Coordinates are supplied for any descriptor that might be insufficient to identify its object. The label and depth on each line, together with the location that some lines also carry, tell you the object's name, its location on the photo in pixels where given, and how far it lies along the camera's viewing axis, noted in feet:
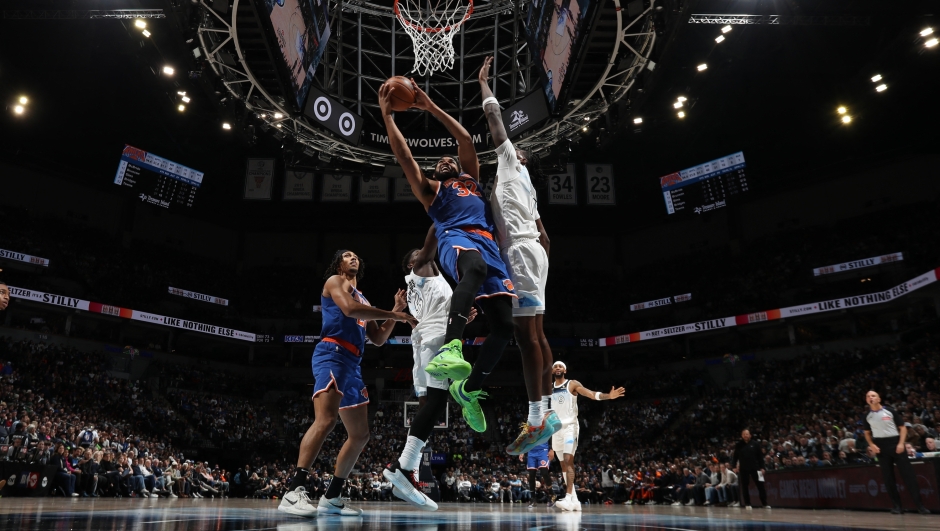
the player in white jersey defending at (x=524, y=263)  14.23
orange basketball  13.94
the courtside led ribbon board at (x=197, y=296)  95.94
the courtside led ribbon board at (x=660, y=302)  101.37
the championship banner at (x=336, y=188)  73.97
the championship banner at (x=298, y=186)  70.54
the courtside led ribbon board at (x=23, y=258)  78.47
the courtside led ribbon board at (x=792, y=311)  74.03
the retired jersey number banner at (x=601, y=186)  73.00
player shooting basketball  12.19
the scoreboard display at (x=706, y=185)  77.30
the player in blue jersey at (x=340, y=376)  16.28
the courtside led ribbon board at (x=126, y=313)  78.54
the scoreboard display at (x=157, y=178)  76.43
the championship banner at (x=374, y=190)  75.77
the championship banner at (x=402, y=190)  72.08
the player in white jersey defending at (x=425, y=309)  20.06
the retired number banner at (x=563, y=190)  71.93
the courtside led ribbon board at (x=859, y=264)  81.25
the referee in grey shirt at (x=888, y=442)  25.41
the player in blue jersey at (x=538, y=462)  26.55
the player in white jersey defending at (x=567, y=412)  28.02
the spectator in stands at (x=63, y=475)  42.04
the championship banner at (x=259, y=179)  69.51
